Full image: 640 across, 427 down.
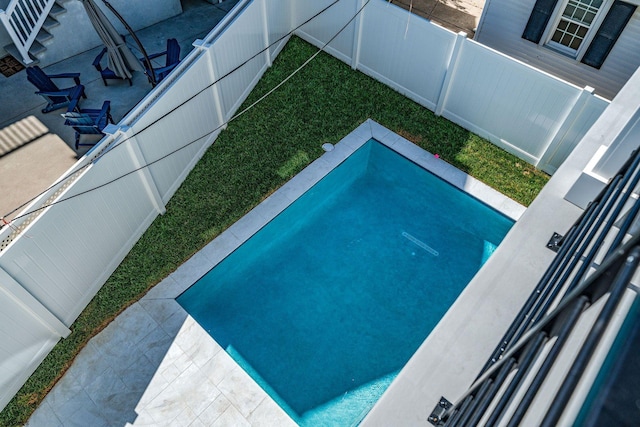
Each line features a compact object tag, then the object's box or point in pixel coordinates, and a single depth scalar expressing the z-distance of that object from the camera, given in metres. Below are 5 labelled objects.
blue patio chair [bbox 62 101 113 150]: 9.27
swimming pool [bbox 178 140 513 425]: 7.90
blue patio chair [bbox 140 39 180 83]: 10.69
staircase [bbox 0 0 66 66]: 10.65
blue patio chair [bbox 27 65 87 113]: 10.02
